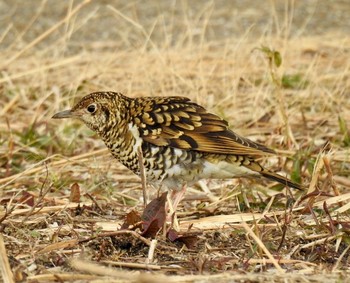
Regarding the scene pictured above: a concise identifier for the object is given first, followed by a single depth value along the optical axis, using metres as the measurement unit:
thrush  12.28
